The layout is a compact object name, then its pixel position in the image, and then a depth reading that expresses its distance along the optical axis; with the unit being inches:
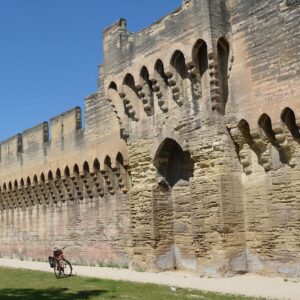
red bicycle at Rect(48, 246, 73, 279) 599.2
